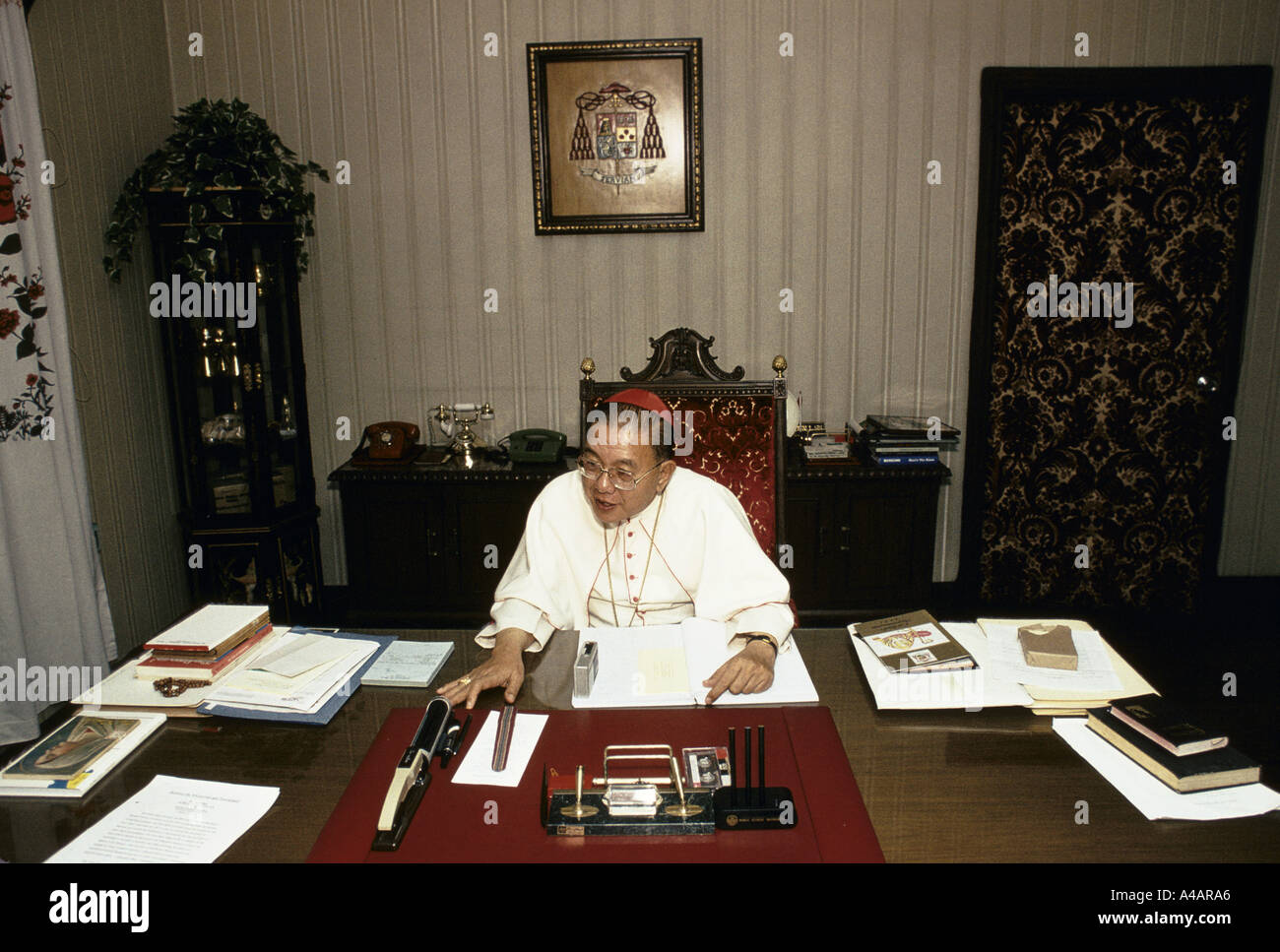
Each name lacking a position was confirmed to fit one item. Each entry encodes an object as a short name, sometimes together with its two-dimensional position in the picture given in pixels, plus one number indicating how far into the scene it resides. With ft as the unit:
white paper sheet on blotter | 4.34
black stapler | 3.88
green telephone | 12.12
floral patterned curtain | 8.44
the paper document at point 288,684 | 5.05
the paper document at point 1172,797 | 3.98
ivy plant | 10.43
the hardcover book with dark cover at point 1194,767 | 4.13
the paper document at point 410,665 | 5.44
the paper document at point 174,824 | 3.82
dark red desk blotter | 3.77
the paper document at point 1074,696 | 4.92
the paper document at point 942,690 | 4.94
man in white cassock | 6.19
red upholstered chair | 8.29
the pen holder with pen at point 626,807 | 3.90
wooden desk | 3.80
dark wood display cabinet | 10.93
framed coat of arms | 12.09
